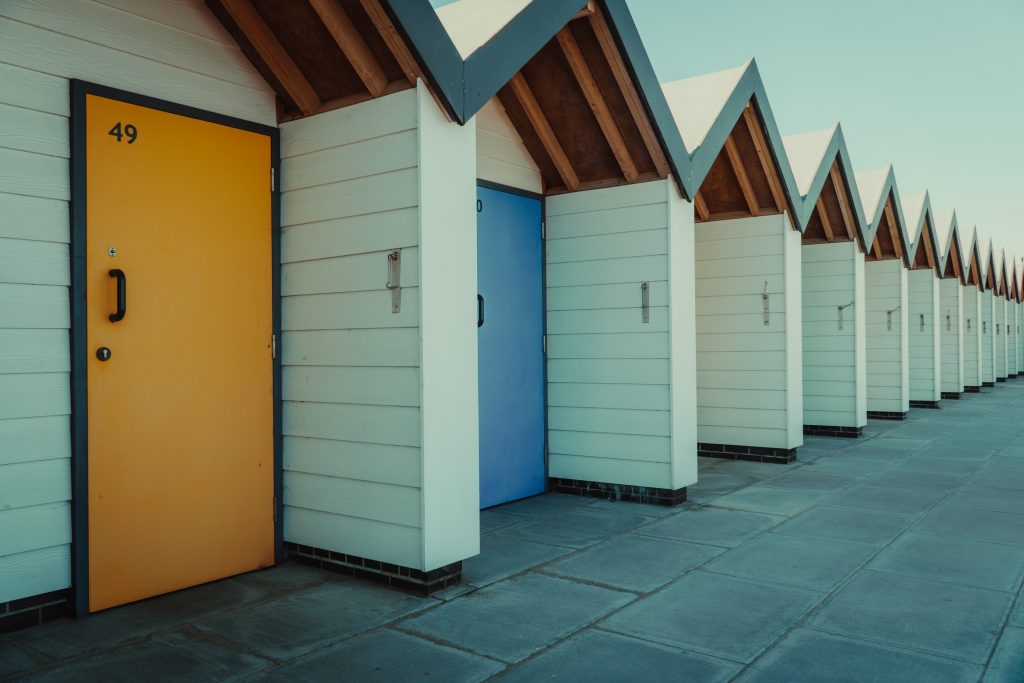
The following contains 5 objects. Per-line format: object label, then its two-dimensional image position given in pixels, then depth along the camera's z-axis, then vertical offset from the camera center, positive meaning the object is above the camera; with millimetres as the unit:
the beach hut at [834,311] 9102 +429
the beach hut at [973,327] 17297 +402
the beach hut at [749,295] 7051 +516
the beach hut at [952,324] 15055 +421
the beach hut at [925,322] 12727 +387
